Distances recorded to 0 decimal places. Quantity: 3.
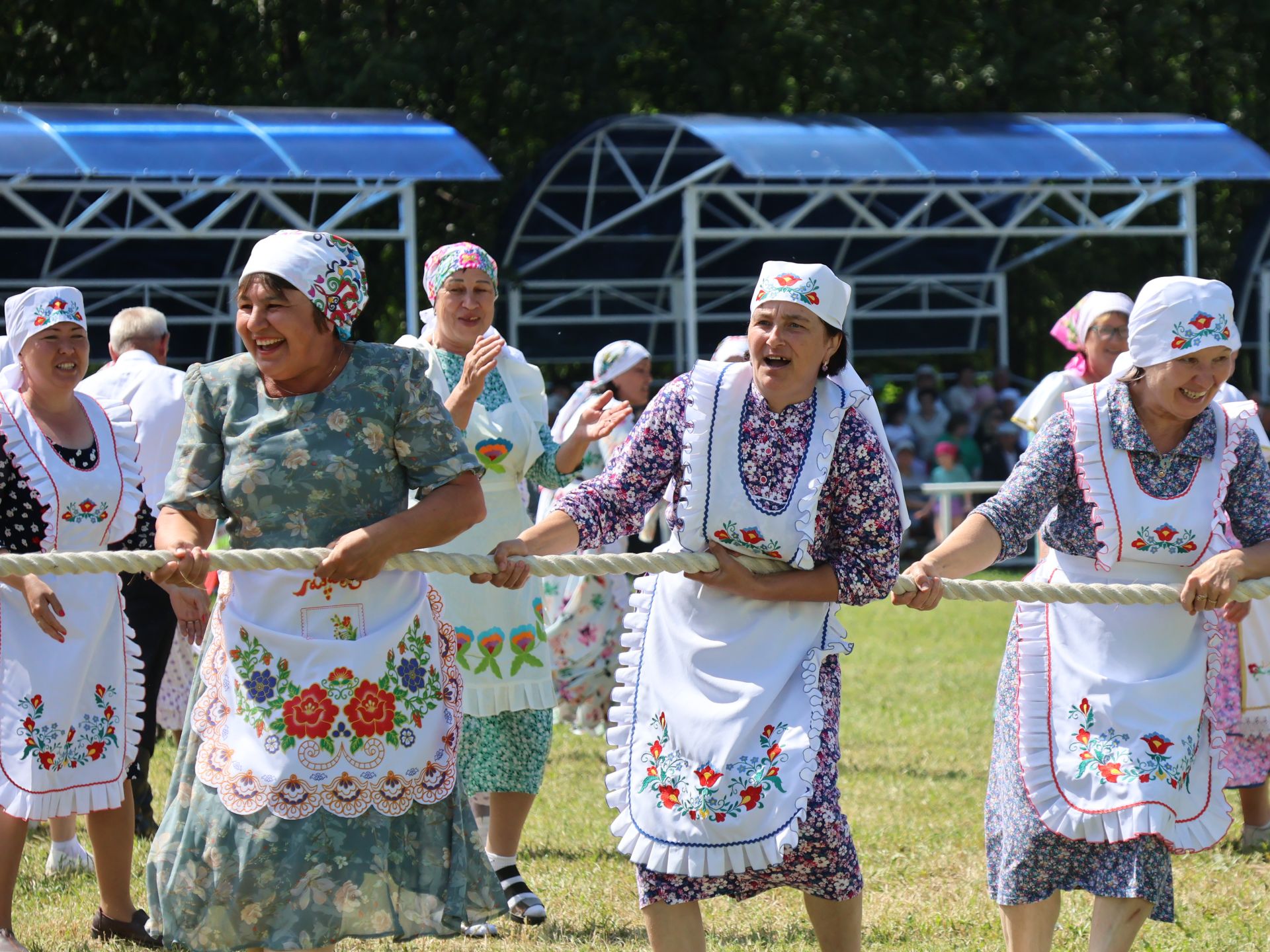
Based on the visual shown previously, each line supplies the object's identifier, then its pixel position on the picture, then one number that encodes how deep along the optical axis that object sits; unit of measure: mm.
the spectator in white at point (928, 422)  36906
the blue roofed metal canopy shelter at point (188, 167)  29891
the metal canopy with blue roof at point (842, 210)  33719
